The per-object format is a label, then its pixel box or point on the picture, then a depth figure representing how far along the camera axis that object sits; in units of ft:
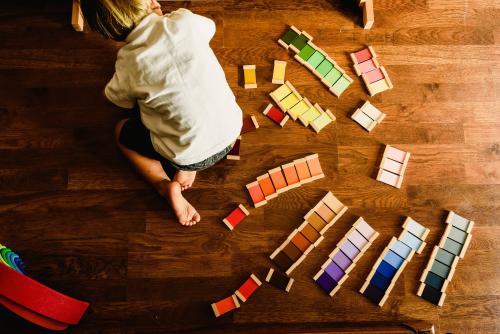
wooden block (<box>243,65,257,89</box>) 5.12
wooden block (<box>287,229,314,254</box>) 4.76
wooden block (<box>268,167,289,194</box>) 4.89
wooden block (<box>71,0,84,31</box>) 5.04
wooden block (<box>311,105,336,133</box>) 5.06
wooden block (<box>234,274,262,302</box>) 4.62
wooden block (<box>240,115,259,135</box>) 5.04
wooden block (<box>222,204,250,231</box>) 4.78
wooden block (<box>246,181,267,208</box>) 4.83
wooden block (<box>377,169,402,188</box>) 4.98
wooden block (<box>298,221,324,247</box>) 4.79
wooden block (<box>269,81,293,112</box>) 5.07
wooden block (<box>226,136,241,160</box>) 4.92
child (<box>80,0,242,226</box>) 2.87
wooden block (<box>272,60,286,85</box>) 5.15
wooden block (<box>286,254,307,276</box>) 4.71
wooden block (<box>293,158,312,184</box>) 4.95
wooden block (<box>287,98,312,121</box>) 5.07
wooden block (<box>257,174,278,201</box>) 4.87
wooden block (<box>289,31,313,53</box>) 5.24
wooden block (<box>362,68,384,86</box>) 5.20
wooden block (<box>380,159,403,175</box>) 5.01
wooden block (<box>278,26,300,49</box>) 5.24
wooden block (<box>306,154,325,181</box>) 4.97
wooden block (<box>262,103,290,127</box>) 5.05
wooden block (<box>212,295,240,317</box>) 4.57
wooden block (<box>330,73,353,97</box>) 5.16
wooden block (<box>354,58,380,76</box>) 5.22
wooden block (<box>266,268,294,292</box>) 4.67
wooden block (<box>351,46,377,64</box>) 5.26
